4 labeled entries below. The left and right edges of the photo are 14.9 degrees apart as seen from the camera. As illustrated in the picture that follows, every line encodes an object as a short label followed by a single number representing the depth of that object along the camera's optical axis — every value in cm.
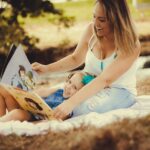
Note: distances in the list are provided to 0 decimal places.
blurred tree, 720
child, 258
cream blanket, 223
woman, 258
